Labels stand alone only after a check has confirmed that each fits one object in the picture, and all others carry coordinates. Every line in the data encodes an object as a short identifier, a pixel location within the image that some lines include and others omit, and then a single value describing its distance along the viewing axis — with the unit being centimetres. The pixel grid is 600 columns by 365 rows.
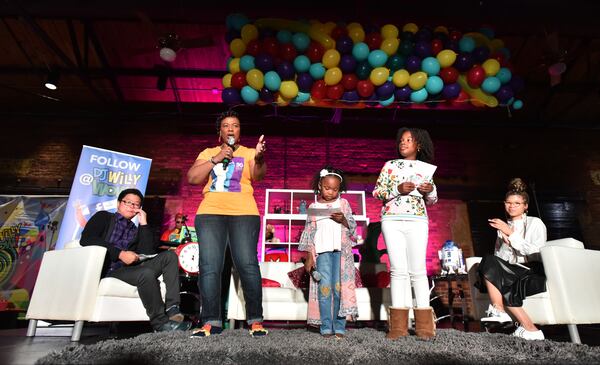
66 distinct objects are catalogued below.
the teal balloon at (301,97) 425
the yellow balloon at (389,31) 413
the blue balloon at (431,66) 409
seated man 267
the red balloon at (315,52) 416
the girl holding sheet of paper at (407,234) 224
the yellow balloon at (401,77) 412
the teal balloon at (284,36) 416
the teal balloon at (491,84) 409
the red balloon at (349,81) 419
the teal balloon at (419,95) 417
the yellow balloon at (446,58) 411
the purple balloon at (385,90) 414
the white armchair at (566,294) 254
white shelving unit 616
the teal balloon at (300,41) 414
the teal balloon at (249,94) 414
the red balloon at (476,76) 411
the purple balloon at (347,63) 411
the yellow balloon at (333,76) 410
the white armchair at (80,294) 259
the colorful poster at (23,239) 546
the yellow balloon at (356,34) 417
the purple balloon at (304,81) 418
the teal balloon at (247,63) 411
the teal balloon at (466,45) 418
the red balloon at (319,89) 419
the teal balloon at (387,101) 424
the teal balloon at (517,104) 437
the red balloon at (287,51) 415
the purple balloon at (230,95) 420
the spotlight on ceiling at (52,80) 580
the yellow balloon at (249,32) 411
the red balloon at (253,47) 412
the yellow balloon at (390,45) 409
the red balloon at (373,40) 414
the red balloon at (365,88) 416
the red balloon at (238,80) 416
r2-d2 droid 452
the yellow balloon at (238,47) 416
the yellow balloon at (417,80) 408
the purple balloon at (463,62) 414
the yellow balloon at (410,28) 425
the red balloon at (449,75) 413
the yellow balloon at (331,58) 409
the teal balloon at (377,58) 407
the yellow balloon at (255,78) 406
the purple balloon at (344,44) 411
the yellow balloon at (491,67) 412
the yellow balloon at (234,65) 421
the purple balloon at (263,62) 406
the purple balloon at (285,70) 413
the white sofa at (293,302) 311
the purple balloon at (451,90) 416
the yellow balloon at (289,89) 414
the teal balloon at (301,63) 413
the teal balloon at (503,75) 415
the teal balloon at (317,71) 413
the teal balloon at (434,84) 410
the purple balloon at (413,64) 413
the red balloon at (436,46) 418
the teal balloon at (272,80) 409
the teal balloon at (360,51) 409
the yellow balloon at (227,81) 424
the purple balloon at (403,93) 419
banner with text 423
